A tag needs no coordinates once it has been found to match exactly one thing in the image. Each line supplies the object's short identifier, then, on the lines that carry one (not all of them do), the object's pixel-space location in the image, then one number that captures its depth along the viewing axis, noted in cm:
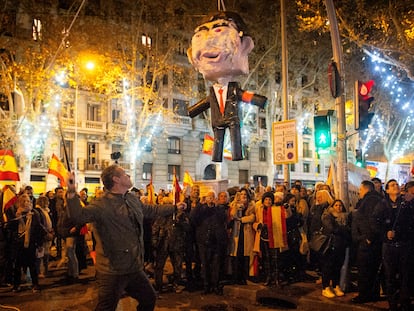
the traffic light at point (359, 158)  1750
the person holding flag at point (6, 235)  943
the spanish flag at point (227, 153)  1433
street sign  1088
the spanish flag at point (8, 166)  1163
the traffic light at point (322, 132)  992
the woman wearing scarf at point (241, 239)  945
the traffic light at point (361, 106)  881
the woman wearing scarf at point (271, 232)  899
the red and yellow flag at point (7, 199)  977
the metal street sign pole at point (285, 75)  1386
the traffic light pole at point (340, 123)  959
